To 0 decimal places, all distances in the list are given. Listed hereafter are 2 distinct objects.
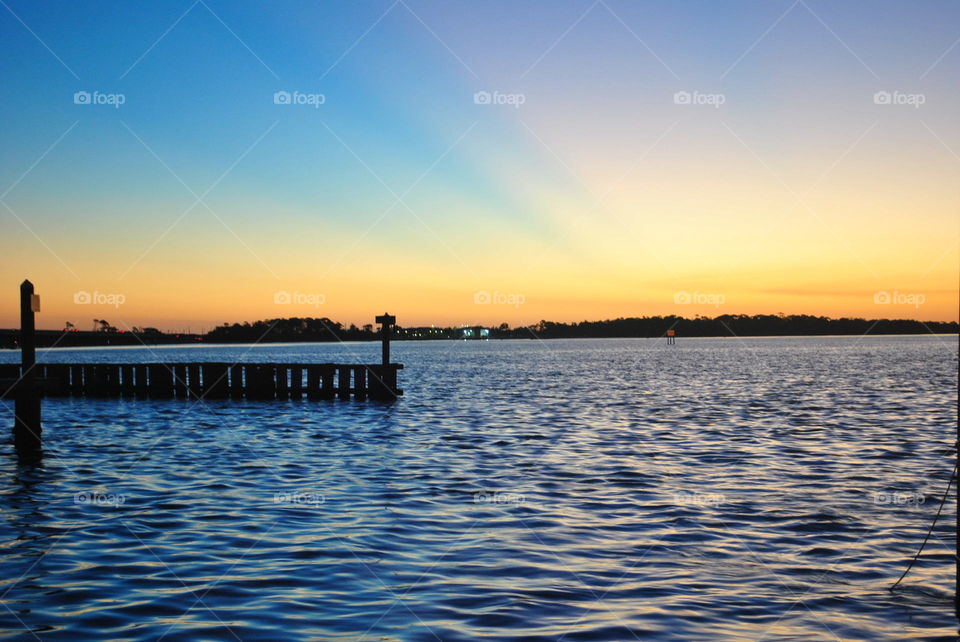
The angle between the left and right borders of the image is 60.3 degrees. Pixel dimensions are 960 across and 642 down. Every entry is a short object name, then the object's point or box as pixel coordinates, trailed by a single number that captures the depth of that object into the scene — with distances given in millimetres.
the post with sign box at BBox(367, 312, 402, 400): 35875
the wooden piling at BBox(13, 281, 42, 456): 20781
